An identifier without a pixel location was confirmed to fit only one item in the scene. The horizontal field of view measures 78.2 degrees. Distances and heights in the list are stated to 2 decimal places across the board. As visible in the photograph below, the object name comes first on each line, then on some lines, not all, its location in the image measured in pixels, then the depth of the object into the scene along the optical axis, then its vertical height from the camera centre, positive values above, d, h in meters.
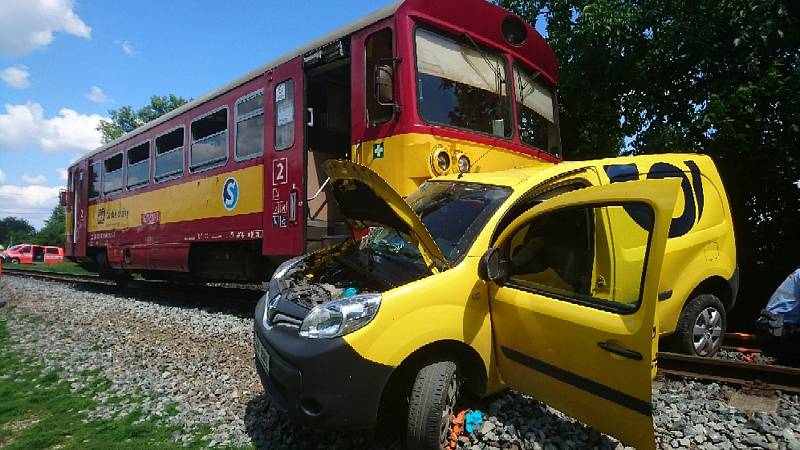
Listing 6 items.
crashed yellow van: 2.52 -0.34
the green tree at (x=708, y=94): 6.99 +2.67
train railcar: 5.36 +1.60
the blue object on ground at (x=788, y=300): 4.49 -0.55
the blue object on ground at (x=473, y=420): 3.06 -1.09
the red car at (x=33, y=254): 34.56 -0.04
